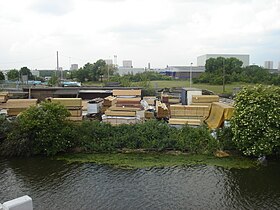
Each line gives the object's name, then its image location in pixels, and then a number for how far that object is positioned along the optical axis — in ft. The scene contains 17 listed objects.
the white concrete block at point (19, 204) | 13.51
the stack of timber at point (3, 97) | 78.36
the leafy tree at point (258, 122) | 49.90
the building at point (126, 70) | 437.62
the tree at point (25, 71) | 228.72
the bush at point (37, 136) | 54.39
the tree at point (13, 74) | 233.80
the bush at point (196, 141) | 56.29
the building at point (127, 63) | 640.42
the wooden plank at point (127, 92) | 87.14
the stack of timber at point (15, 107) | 71.31
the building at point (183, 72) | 309.98
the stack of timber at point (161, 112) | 72.90
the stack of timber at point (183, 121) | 62.59
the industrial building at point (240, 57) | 375.27
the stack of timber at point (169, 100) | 94.68
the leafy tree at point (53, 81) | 173.44
